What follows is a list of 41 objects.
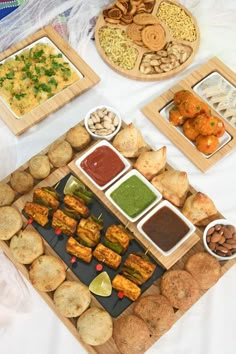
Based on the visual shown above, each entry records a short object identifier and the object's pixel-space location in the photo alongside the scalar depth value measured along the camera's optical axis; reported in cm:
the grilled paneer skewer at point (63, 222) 162
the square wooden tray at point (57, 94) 185
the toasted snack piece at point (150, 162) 171
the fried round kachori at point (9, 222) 161
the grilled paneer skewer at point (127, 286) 153
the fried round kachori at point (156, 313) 148
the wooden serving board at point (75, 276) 150
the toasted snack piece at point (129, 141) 175
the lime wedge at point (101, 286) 155
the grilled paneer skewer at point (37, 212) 163
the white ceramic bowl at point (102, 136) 179
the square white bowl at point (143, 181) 162
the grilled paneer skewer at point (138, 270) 156
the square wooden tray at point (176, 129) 184
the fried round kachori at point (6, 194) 167
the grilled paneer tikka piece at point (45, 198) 165
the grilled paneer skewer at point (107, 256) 158
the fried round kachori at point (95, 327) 145
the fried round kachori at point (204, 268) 157
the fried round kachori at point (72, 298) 149
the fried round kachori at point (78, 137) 176
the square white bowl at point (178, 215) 157
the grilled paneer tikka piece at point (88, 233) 161
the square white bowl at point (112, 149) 168
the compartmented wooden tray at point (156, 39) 200
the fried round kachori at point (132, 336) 144
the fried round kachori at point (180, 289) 154
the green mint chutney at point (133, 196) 164
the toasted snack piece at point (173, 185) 167
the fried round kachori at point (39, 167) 170
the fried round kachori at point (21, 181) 168
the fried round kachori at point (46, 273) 154
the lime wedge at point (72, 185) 172
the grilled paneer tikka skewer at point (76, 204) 164
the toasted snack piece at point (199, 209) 163
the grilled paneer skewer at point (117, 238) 159
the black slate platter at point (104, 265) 155
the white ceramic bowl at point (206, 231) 160
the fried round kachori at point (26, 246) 157
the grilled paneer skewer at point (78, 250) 158
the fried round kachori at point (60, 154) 173
